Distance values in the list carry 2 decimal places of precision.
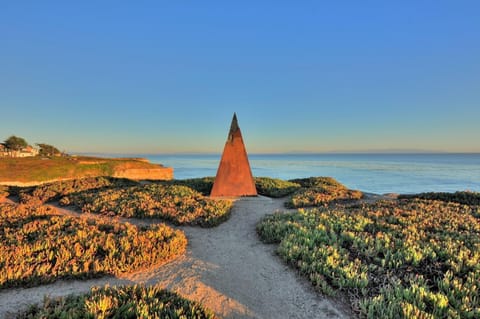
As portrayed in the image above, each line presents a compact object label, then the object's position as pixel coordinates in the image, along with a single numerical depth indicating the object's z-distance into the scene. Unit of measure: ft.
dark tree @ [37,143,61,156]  164.41
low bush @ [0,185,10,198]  40.58
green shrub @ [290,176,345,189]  52.14
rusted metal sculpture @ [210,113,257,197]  41.06
